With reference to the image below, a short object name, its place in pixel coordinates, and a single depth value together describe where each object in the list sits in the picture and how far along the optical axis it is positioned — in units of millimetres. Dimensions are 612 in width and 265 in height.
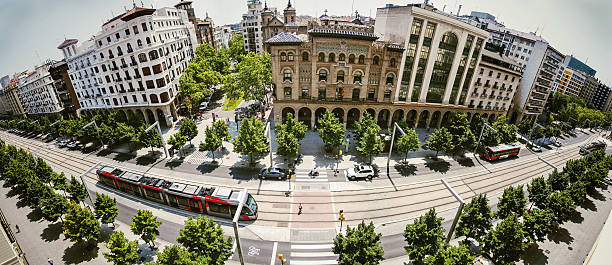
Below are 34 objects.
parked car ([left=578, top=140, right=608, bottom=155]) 60919
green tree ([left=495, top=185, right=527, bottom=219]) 32062
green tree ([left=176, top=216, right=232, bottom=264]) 24891
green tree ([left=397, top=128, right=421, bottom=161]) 46781
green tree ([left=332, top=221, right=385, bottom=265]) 23531
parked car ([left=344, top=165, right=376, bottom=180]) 43938
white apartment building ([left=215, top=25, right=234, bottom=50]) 145625
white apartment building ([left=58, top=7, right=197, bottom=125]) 57500
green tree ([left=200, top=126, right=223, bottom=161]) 46156
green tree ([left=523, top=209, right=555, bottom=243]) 29078
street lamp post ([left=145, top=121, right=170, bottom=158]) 48425
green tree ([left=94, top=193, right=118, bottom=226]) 30886
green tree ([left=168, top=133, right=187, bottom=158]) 48297
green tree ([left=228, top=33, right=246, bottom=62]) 112312
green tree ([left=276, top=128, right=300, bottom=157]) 44094
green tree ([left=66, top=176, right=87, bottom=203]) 34812
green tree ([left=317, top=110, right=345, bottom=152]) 47688
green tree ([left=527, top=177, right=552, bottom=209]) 34688
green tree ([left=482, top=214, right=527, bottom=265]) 26344
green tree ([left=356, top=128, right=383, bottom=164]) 45156
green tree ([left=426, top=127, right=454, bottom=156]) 48781
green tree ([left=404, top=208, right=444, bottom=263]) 25562
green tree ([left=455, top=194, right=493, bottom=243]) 29250
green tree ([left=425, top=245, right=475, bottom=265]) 23203
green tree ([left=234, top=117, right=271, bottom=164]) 43312
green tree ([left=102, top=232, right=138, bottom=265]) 25525
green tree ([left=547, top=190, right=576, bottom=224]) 32094
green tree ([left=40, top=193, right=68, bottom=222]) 32281
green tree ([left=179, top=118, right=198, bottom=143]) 50850
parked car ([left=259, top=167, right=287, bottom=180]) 43250
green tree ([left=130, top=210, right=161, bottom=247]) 28266
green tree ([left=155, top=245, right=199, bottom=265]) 21797
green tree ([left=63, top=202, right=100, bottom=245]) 28641
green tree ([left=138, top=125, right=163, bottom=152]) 49188
